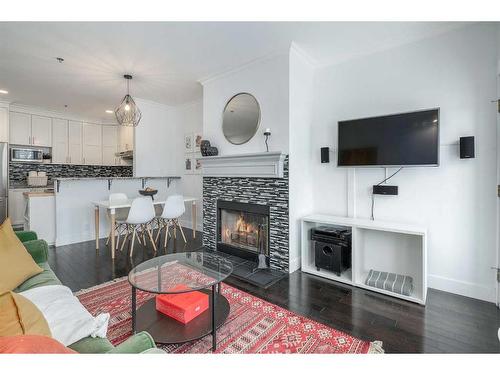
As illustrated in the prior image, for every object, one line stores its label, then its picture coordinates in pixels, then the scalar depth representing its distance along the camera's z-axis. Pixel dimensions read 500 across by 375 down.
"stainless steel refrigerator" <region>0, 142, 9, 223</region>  4.73
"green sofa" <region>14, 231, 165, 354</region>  0.89
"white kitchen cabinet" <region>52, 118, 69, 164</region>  5.72
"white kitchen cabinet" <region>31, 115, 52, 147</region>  5.42
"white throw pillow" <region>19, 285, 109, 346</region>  1.18
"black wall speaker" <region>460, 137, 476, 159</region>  2.18
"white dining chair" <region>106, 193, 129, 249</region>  3.78
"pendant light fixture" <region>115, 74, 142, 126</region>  3.66
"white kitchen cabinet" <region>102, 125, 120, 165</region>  6.45
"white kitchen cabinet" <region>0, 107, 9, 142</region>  4.87
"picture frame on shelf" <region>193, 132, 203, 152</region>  4.92
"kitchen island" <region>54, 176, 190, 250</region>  4.01
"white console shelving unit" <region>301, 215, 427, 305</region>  2.43
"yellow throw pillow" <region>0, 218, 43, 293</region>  1.56
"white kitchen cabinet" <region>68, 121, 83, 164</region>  5.95
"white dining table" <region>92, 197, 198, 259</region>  3.38
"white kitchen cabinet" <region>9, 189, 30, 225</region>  5.03
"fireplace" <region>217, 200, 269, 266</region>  3.15
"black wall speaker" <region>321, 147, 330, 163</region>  3.04
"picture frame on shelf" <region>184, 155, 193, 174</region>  5.12
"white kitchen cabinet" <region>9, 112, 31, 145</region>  5.16
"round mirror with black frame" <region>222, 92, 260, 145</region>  3.19
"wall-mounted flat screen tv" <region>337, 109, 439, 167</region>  2.30
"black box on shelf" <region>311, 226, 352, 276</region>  2.69
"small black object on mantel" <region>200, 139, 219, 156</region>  3.54
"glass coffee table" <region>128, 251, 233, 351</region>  1.62
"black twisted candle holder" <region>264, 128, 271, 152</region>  2.93
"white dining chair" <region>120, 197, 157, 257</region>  3.56
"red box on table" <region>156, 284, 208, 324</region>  1.74
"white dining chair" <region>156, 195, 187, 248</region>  3.94
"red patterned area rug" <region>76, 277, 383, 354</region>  1.63
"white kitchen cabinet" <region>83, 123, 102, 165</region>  6.17
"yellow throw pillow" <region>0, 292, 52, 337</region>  0.90
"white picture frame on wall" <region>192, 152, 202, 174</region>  4.93
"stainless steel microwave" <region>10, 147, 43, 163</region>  5.15
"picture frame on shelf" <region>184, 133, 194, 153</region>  5.09
